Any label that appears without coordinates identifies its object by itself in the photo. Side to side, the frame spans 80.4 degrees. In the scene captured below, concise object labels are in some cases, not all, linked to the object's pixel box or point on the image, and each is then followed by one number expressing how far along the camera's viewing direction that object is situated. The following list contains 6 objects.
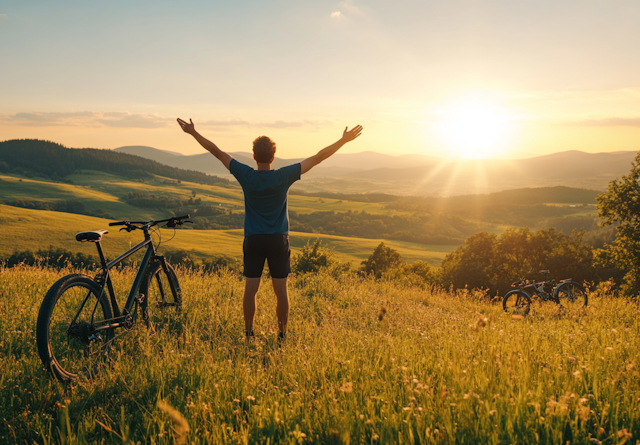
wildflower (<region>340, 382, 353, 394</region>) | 2.67
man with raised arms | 4.94
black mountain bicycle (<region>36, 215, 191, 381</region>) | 3.69
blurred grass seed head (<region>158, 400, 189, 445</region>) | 1.70
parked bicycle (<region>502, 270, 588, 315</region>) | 9.17
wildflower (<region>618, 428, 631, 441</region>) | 2.15
